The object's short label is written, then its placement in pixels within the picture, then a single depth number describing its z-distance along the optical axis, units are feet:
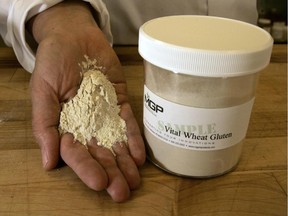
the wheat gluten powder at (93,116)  1.53
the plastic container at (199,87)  1.20
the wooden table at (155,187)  1.32
